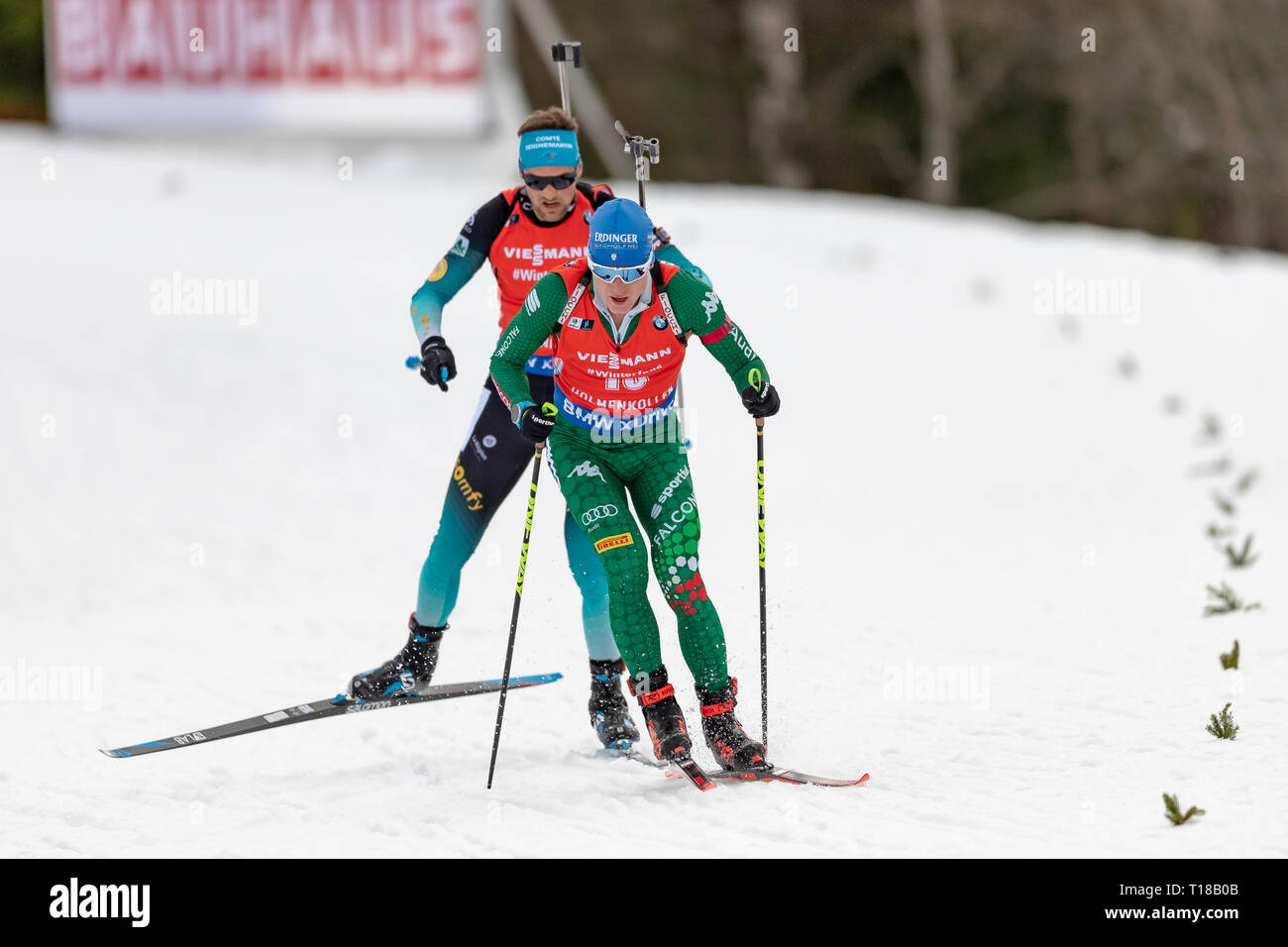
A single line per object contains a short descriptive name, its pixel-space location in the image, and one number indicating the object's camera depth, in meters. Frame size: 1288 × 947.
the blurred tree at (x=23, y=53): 37.94
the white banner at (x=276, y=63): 31.17
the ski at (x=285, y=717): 11.19
